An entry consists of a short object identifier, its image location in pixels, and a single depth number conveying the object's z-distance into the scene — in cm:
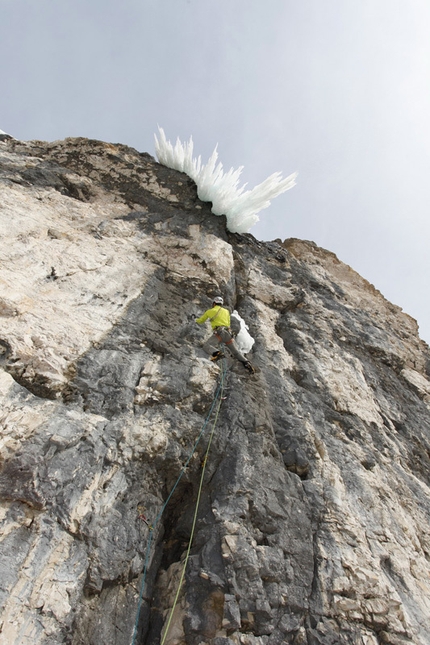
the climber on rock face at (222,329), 596
